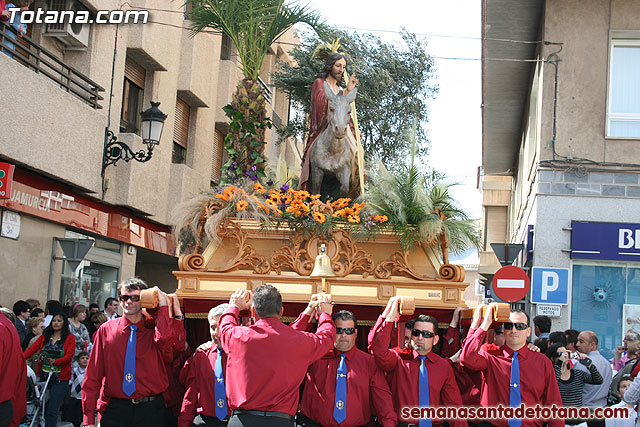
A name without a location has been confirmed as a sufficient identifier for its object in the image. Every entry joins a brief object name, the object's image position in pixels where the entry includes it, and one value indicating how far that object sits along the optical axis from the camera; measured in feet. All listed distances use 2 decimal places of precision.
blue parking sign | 39.52
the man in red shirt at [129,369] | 20.34
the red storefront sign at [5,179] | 38.06
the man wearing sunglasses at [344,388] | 19.51
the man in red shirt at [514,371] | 19.93
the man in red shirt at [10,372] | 20.35
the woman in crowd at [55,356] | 31.58
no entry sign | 30.14
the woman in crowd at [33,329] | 32.88
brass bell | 22.96
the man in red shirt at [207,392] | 20.39
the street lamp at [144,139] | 47.44
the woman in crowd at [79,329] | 34.63
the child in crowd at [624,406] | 24.50
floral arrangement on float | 23.94
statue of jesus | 26.66
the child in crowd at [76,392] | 34.47
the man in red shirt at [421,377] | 20.08
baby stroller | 30.94
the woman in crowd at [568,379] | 24.54
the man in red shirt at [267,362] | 17.06
